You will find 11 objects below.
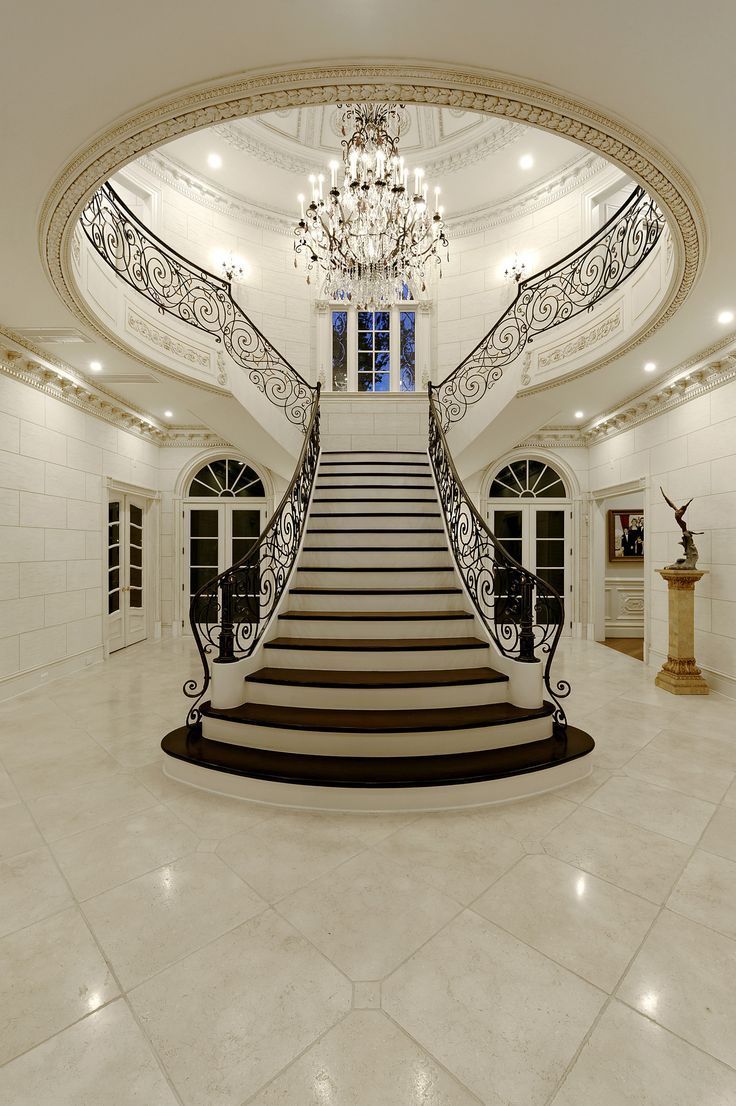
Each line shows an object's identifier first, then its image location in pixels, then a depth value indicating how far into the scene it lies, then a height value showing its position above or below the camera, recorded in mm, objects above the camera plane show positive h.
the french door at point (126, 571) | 6602 -345
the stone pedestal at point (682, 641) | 4734 -982
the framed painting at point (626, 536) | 8469 +216
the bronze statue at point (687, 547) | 4891 +7
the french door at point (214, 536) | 7918 +212
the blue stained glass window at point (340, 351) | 8672 +3708
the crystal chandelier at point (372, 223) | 4746 +3460
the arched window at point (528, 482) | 7988 +1143
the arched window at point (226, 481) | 7973 +1161
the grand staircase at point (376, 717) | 2502 -1039
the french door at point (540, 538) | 7922 +170
